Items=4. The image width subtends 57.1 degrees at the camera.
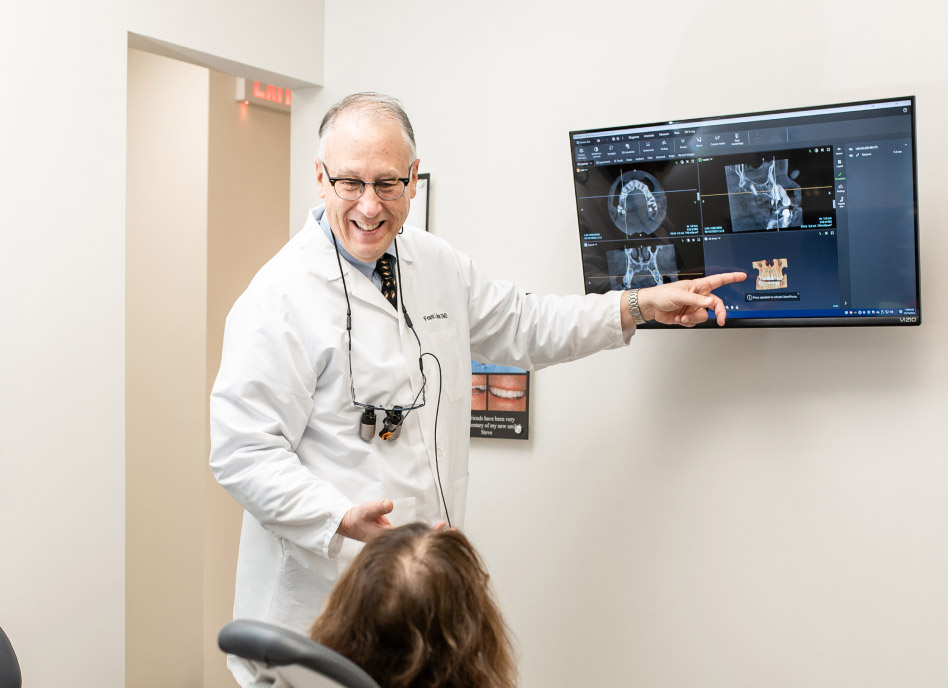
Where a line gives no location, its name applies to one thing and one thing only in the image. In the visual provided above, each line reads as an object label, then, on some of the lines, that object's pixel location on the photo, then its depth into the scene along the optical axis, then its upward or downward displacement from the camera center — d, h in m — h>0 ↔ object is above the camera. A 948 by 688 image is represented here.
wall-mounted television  1.98 +0.37
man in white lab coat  1.78 -0.04
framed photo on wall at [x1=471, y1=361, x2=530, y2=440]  2.77 -0.13
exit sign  3.91 +1.23
